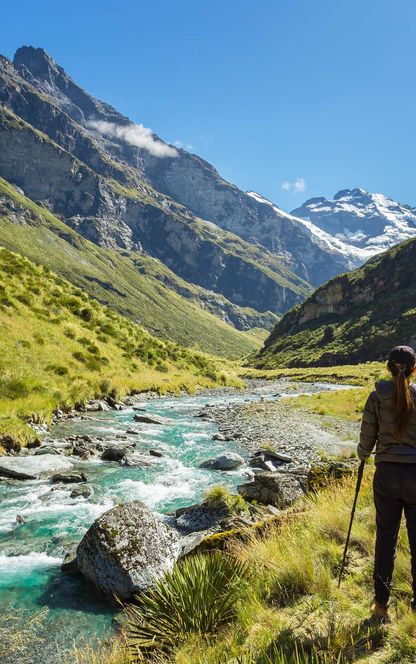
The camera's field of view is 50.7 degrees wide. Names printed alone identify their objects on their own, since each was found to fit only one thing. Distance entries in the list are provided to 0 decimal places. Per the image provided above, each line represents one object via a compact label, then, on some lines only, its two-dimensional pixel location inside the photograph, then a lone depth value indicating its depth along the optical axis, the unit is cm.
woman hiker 534
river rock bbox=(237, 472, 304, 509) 1166
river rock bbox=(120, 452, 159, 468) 1675
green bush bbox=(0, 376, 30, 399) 2050
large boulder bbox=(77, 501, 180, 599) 782
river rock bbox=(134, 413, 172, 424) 2623
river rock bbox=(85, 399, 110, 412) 2760
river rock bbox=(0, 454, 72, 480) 1394
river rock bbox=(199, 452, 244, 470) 1708
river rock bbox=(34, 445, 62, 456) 1652
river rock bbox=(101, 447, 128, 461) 1736
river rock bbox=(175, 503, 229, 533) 1080
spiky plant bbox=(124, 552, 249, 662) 512
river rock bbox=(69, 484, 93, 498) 1272
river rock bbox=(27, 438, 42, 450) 1731
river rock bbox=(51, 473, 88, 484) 1397
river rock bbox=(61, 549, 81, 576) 867
